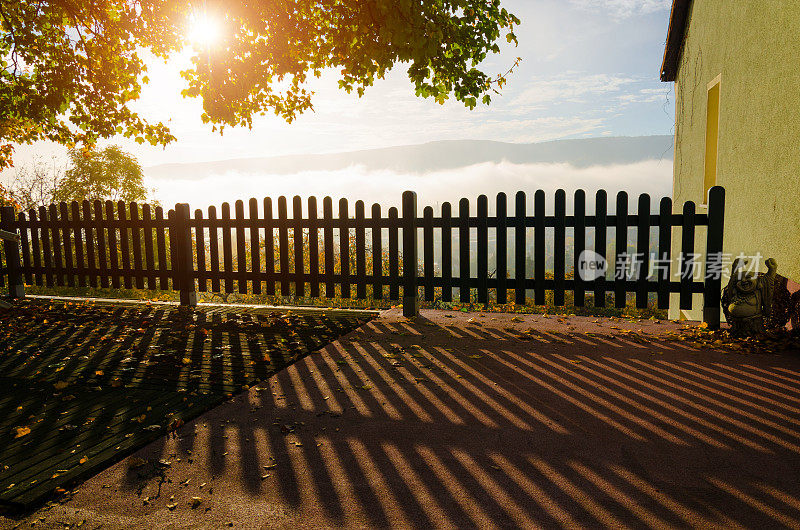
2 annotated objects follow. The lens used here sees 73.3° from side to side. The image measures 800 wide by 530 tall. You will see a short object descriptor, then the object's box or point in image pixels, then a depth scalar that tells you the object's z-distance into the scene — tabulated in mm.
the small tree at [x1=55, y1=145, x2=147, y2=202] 24422
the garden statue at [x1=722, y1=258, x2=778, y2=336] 5602
